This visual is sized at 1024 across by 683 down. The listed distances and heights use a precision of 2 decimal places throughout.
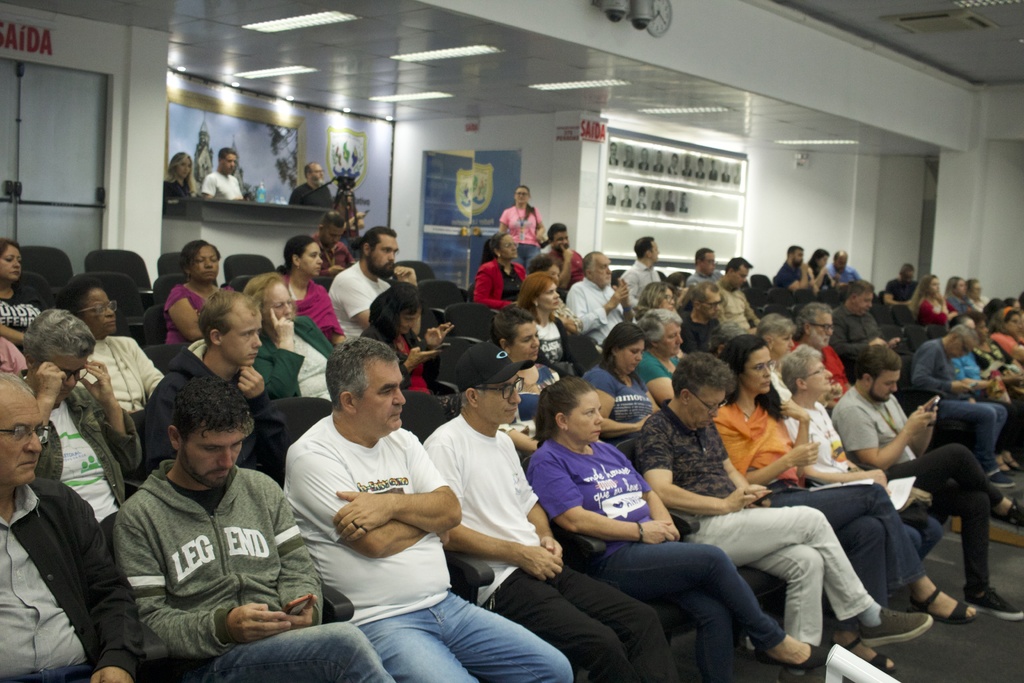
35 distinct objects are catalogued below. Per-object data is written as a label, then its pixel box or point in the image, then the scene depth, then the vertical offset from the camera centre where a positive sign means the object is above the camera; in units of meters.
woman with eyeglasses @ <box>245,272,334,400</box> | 3.62 -0.39
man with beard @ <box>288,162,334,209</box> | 9.15 +0.62
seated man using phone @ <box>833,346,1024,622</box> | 4.25 -0.79
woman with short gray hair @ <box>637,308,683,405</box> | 4.68 -0.37
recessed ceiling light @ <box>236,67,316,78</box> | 10.43 +2.07
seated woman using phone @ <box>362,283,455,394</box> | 4.18 -0.31
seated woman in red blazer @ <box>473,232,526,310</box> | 6.71 -0.08
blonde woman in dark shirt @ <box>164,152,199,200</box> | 10.45 +0.86
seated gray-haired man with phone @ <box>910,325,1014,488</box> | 5.88 -0.64
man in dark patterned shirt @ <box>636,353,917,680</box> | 3.33 -0.83
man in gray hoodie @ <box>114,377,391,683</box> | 2.05 -0.74
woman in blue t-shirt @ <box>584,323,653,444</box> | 4.20 -0.50
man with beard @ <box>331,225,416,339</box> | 4.95 -0.12
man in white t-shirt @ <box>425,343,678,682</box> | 2.64 -0.83
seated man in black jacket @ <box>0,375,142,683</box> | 1.87 -0.71
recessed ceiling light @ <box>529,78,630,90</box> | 9.70 +1.99
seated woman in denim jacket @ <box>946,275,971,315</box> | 11.39 -0.01
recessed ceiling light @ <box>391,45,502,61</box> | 8.41 +1.96
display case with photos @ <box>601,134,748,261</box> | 13.22 +1.22
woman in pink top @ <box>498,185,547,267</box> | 10.55 +0.48
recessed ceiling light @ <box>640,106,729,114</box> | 11.06 +2.03
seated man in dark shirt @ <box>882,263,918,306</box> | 12.71 +0.03
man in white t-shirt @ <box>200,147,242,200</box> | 10.68 +0.80
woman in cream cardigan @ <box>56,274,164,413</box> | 3.42 -0.37
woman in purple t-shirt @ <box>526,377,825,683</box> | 2.97 -0.86
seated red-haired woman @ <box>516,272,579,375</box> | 4.99 -0.20
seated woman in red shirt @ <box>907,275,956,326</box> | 10.31 -0.12
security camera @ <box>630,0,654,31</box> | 7.76 +2.17
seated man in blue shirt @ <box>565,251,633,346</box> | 6.52 -0.19
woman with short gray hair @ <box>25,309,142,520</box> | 2.61 -0.48
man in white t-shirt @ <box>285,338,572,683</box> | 2.35 -0.72
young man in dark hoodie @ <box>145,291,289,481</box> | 2.80 -0.36
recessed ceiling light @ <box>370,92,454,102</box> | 11.74 +2.10
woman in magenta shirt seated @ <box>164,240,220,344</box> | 4.45 -0.22
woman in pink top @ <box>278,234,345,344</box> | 4.68 -0.16
